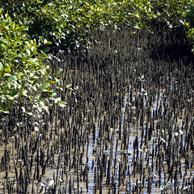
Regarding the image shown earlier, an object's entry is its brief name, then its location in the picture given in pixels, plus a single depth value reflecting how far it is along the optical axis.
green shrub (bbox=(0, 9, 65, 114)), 6.82
